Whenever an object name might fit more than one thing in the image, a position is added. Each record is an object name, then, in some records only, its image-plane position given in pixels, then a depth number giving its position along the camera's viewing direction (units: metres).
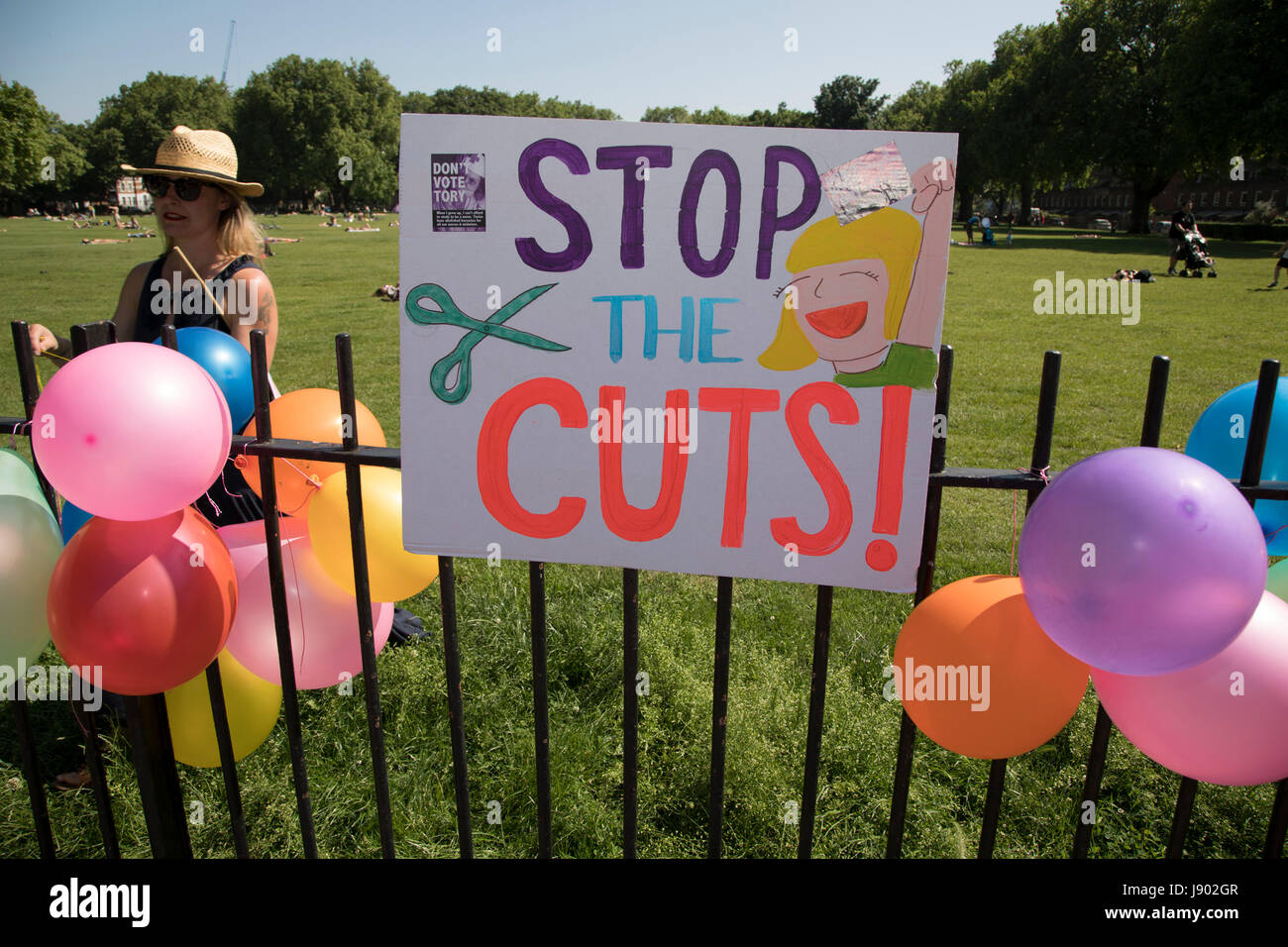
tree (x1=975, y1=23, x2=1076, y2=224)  41.94
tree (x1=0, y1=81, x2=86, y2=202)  41.96
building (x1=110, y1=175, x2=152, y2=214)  69.94
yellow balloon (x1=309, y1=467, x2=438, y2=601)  1.97
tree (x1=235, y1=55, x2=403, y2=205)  73.94
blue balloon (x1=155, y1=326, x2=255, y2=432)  2.50
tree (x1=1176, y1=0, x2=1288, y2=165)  29.50
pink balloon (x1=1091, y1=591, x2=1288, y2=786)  1.44
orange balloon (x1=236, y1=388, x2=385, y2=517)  2.13
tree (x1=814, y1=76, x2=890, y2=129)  71.00
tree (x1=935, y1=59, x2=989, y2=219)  48.81
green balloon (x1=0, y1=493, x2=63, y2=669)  1.81
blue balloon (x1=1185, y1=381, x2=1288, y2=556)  1.76
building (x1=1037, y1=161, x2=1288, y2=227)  58.47
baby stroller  19.59
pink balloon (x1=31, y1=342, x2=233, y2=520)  1.59
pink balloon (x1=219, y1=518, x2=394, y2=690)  2.10
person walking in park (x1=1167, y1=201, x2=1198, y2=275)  19.88
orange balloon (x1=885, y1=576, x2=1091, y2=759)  1.56
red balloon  1.70
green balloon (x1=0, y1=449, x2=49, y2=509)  1.87
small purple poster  1.61
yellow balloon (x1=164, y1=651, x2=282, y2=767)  2.22
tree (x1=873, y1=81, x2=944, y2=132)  63.72
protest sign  1.50
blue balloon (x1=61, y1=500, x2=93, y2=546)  2.09
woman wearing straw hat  3.22
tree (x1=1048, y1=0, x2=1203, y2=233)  38.09
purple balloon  1.29
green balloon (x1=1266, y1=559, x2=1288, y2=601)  1.65
